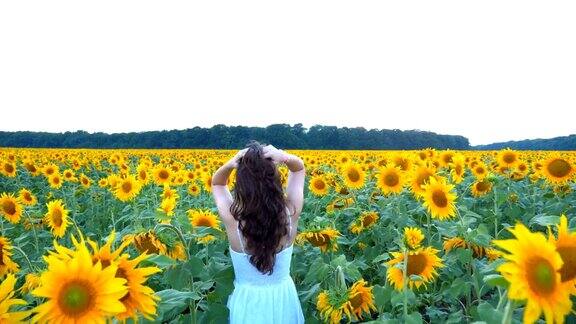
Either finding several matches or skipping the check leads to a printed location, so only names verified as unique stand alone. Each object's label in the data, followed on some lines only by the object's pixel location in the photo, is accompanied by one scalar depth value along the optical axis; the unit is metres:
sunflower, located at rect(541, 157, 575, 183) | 6.02
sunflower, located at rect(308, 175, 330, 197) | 6.70
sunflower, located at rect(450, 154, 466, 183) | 6.45
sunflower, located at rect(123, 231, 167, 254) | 2.53
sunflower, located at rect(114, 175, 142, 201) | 6.65
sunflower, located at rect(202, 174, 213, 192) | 6.78
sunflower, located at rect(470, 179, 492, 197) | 5.96
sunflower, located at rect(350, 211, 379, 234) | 4.62
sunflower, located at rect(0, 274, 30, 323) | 1.52
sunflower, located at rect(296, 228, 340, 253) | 3.55
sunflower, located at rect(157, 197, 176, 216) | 4.08
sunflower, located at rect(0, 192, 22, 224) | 4.97
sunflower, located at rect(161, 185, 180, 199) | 5.93
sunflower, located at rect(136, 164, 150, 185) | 7.33
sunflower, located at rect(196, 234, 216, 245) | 3.50
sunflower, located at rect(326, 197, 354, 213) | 5.20
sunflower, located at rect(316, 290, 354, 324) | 2.70
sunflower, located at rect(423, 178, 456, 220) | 4.30
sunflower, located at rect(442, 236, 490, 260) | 3.05
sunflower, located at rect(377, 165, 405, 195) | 5.63
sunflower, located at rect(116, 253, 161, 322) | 1.67
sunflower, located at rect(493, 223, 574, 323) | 1.33
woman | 3.20
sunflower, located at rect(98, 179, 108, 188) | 8.54
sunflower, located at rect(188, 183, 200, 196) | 7.46
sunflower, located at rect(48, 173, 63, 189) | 8.46
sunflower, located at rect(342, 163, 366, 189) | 6.59
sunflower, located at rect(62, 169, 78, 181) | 9.08
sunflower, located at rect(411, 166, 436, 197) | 5.16
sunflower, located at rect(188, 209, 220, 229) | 4.01
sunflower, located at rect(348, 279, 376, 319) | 2.90
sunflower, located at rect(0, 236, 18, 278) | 2.30
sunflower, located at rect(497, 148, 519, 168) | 7.24
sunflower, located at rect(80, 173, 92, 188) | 8.19
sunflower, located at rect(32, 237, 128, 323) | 1.52
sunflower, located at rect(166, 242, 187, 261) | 2.64
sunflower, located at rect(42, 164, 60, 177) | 9.21
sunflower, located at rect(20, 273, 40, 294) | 2.48
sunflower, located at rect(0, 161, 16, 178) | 8.96
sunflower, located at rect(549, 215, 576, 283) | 1.46
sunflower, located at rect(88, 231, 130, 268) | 1.70
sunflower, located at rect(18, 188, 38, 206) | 6.08
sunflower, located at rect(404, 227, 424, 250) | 2.45
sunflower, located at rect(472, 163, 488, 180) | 6.93
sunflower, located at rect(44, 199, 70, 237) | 4.48
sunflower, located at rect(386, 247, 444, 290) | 2.82
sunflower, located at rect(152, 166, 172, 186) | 7.25
